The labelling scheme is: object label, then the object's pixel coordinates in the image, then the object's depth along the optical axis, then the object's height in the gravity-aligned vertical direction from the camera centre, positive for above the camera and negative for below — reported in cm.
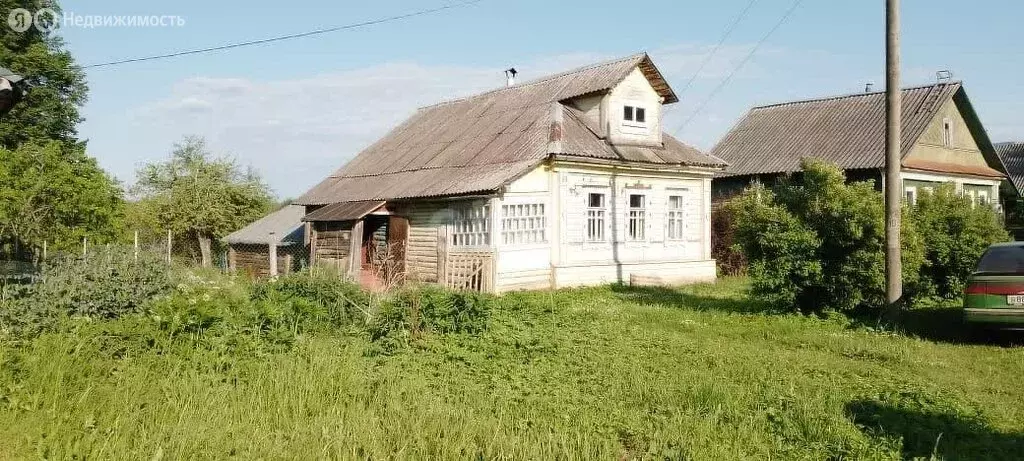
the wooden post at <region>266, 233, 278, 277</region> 2309 -39
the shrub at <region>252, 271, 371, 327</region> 1015 -75
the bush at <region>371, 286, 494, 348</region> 952 -94
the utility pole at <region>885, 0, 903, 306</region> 1194 +119
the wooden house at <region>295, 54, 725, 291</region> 1833 +113
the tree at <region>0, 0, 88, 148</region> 2886 +625
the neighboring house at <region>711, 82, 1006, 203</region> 2664 +368
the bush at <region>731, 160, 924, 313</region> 1261 -12
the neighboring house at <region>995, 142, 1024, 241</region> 3180 +233
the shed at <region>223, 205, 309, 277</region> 2609 -5
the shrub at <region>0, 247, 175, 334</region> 818 -55
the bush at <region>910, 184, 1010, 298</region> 1382 +10
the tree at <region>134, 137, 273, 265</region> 3375 +205
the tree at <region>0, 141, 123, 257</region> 1666 +90
